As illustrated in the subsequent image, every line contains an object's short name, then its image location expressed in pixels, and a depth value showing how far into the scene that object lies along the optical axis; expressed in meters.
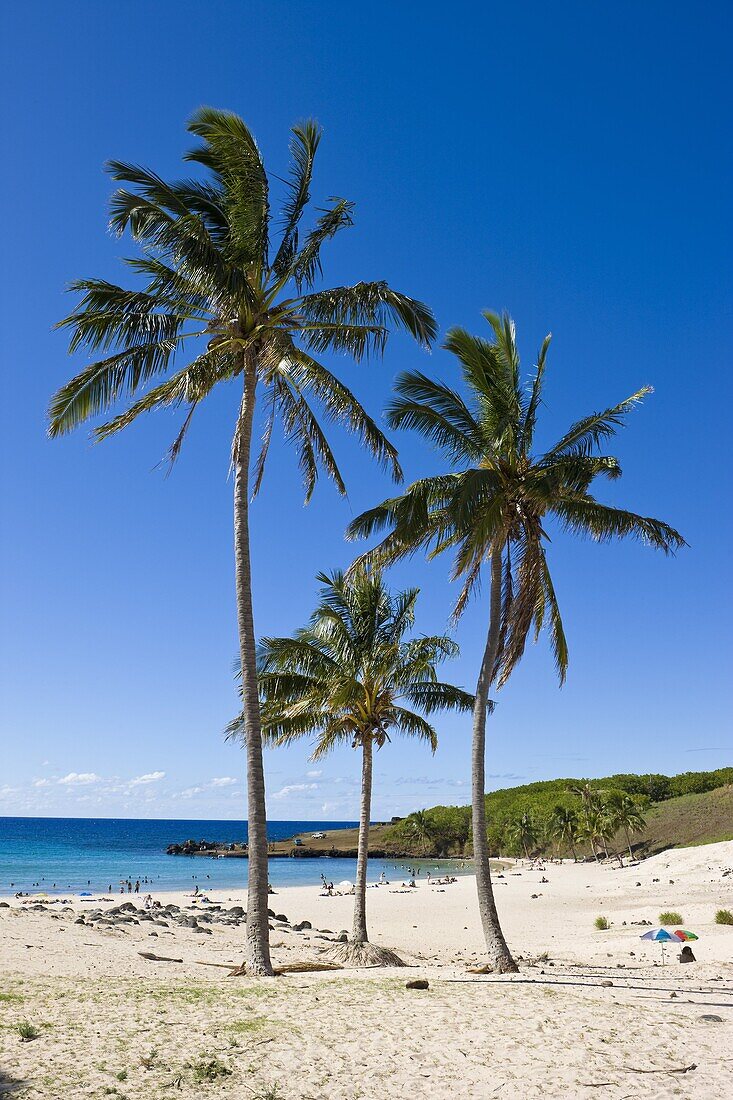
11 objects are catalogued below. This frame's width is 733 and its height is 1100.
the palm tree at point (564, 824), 77.93
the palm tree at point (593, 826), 66.32
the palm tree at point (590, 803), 69.75
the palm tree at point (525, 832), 84.44
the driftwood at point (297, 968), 12.53
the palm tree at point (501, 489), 15.34
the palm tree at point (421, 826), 106.56
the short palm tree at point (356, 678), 19.30
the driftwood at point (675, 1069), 7.74
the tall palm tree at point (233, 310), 12.74
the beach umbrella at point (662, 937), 19.56
